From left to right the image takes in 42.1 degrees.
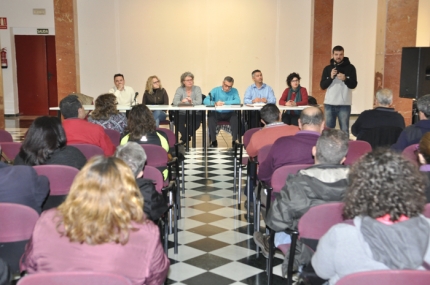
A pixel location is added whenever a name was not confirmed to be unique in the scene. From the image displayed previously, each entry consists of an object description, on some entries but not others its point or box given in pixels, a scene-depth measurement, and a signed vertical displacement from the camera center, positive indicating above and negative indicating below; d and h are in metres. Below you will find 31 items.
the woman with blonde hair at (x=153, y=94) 10.06 -0.47
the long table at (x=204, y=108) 8.73 -0.63
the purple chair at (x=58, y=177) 3.74 -0.74
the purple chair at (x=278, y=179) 3.95 -0.79
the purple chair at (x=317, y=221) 2.90 -0.80
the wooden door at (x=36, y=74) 15.34 -0.20
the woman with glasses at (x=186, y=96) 9.77 -0.49
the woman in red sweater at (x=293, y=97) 9.52 -0.48
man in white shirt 9.91 -0.44
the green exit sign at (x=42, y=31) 15.00 +0.94
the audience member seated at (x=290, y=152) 4.35 -0.65
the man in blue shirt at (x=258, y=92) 9.82 -0.42
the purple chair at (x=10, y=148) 5.41 -0.79
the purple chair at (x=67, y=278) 1.90 -0.72
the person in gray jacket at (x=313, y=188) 3.17 -0.67
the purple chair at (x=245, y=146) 6.23 -0.92
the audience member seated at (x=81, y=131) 5.16 -0.59
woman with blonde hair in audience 2.14 -0.63
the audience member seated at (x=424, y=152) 3.54 -0.53
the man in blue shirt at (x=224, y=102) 9.49 -0.58
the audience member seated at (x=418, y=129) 5.07 -0.54
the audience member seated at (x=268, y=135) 5.46 -0.64
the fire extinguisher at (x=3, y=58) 14.95 +0.23
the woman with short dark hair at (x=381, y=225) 2.13 -0.60
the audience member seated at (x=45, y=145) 3.96 -0.55
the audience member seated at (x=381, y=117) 5.96 -0.51
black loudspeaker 8.09 -0.04
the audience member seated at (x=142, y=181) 3.35 -0.68
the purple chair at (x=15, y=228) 2.84 -0.83
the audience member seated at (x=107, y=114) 6.67 -0.56
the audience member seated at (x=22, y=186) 3.19 -0.69
